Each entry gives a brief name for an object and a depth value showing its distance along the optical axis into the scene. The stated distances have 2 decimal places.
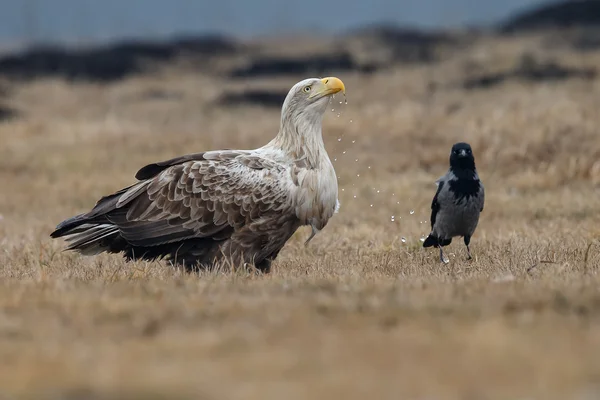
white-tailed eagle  18.09
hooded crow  19.94
